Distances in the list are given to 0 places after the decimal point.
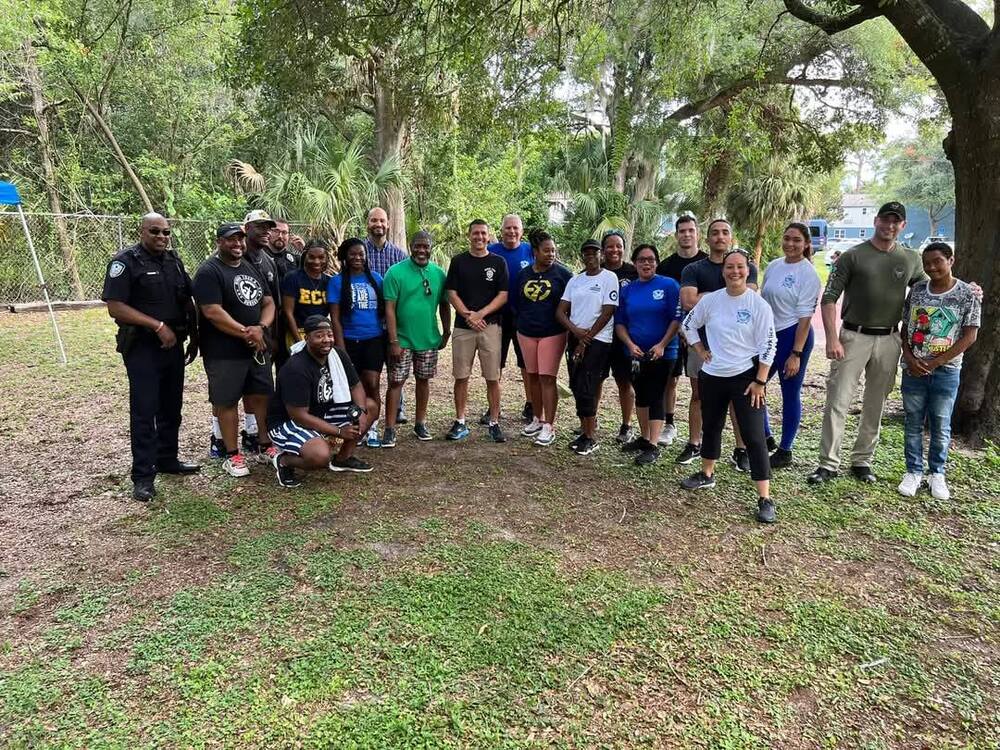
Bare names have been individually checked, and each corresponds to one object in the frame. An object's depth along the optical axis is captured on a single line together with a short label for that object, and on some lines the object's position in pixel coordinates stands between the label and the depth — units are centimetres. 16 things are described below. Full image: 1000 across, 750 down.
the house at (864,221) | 5962
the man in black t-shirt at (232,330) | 443
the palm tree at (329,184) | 1175
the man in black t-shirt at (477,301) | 544
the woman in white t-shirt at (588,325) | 512
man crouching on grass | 445
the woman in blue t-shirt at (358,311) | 509
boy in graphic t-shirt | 432
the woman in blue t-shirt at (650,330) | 499
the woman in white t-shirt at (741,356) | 411
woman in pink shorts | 543
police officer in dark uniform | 423
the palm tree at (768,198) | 1858
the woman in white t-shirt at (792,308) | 473
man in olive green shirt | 455
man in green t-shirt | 525
